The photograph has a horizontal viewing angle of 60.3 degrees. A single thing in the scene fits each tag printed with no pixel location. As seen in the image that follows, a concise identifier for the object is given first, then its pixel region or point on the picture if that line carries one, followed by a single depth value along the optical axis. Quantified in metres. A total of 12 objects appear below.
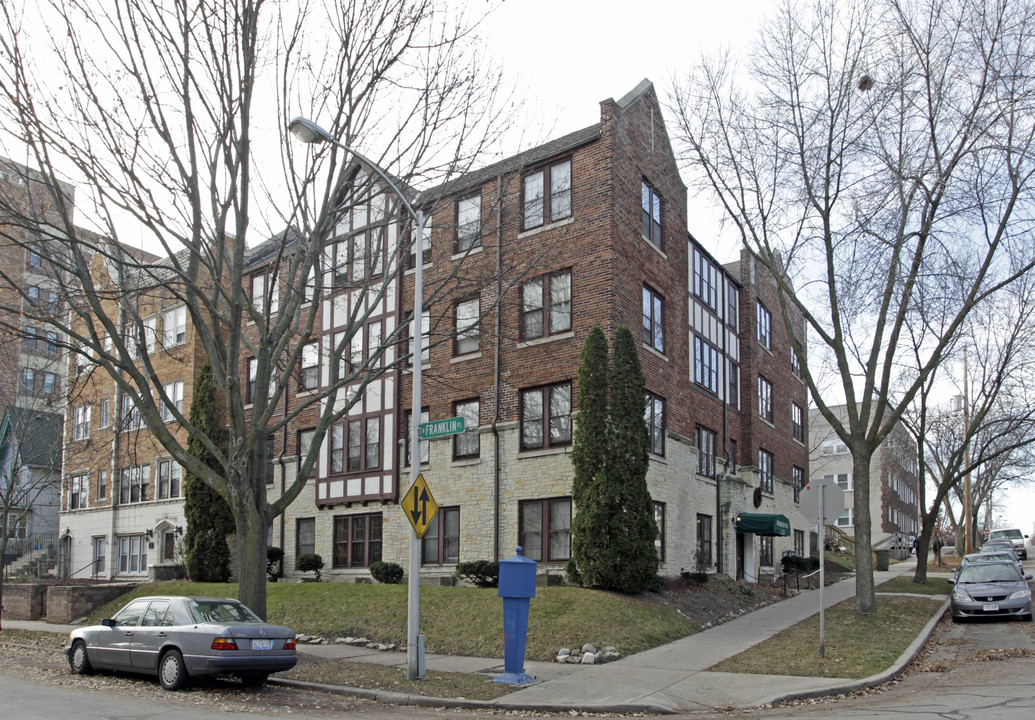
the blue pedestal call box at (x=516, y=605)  13.20
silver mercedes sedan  12.63
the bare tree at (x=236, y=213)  14.73
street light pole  13.27
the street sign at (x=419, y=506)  13.21
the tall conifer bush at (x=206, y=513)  28.33
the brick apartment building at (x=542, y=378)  22.58
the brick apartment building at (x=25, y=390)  14.73
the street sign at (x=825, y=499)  14.23
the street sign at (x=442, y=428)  13.72
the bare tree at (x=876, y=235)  20.28
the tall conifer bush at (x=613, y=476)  19.61
